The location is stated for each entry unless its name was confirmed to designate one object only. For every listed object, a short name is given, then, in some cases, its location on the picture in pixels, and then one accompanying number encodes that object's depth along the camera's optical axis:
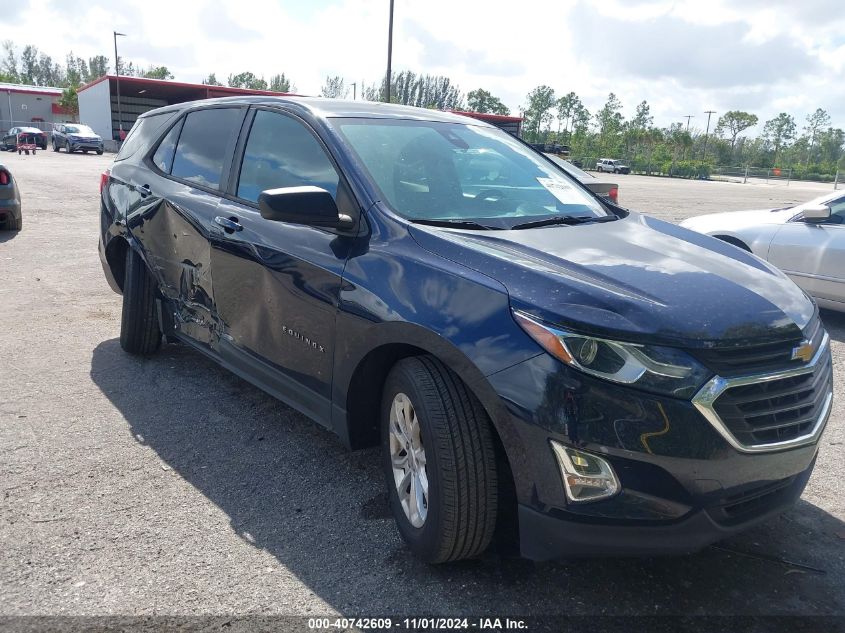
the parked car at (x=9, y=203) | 9.98
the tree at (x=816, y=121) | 103.74
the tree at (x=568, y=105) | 114.69
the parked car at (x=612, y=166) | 68.62
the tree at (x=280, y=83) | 114.46
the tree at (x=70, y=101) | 71.12
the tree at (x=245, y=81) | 111.88
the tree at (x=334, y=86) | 115.00
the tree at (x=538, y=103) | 109.62
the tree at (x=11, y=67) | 123.79
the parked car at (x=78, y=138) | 41.19
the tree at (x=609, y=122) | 89.93
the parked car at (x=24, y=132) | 45.03
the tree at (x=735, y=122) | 103.38
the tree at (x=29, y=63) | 133.75
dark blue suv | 2.16
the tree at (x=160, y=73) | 94.81
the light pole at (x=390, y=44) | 23.97
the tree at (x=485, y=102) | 111.81
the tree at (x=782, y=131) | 101.75
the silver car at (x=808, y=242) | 6.28
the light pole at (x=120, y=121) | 46.33
